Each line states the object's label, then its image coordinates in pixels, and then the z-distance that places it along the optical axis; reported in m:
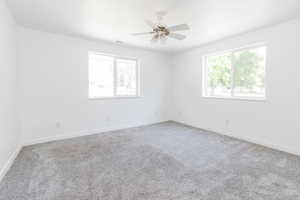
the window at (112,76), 4.07
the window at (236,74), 3.29
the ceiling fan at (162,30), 2.42
